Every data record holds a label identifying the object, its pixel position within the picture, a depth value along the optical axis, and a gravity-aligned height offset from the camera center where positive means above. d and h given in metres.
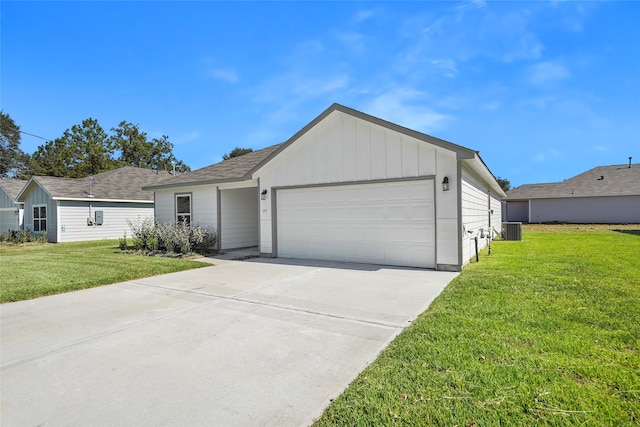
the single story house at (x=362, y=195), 7.74 +0.50
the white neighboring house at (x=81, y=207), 17.22 +0.51
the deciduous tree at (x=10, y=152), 37.59 +7.73
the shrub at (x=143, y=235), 12.49 -0.80
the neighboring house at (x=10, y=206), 20.12 +0.64
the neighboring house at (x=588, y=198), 26.19 +1.02
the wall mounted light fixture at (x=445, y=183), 7.57 +0.66
